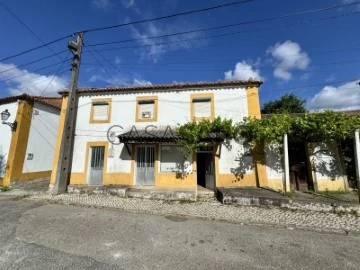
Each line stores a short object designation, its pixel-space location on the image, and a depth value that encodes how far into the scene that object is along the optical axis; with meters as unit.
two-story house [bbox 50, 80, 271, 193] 9.91
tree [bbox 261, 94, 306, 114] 24.50
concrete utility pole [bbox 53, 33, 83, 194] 9.45
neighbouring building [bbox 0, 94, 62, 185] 11.47
